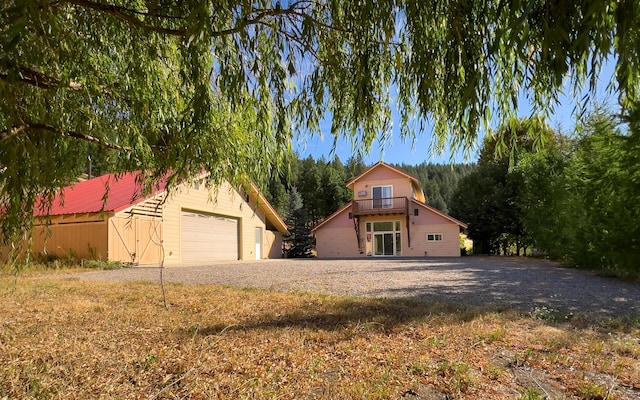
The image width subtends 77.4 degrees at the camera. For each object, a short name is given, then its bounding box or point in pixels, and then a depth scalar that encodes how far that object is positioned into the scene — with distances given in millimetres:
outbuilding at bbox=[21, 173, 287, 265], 14422
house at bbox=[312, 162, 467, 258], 24797
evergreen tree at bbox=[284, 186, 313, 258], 31891
